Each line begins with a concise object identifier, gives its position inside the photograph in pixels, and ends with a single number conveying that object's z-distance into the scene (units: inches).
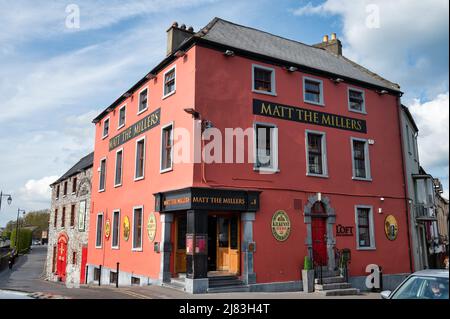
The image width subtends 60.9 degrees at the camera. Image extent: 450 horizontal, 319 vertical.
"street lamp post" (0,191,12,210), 1167.8
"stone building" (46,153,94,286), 1000.2
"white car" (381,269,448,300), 232.5
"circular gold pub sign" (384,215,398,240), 721.0
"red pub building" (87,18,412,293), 565.9
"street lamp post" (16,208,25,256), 2233.0
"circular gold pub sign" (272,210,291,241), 591.2
